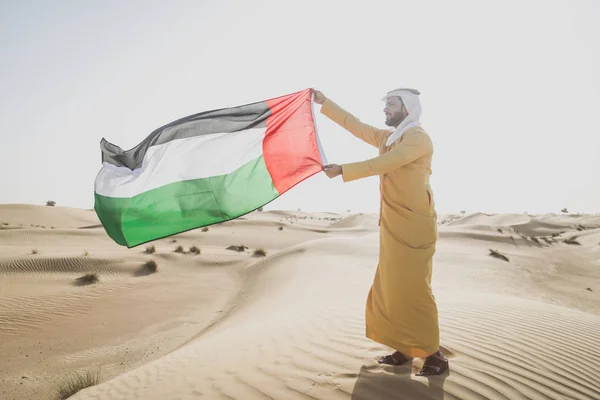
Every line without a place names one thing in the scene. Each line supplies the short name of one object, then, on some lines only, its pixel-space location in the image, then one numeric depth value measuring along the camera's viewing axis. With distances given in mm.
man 3244
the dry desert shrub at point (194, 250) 16570
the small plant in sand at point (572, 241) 22741
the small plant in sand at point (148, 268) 13180
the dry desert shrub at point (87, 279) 11512
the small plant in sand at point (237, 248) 19344
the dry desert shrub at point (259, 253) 17734
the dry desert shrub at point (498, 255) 15991
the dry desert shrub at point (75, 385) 4625
